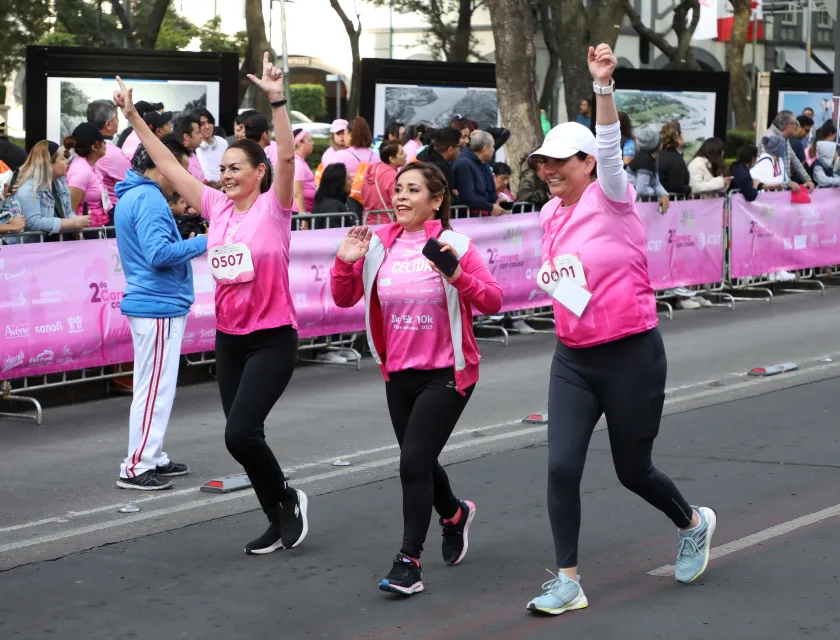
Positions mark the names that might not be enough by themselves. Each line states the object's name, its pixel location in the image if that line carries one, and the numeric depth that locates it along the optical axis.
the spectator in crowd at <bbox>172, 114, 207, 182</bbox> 11.38
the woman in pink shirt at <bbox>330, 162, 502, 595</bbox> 5.88
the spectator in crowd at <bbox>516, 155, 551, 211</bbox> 14.46
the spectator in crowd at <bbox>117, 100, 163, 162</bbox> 12.22
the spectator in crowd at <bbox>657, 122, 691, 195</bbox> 15.50
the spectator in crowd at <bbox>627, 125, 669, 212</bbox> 15.13
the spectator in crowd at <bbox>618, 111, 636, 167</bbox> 16.11
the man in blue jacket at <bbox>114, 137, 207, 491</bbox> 7.90
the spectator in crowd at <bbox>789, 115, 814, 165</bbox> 18.73
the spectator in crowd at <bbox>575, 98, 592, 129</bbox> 19.22
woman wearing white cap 5.58
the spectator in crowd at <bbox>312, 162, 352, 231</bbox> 12.46
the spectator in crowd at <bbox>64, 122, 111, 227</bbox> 11.23
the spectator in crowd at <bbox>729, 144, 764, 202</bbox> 16.33
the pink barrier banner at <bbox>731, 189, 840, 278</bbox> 16.53
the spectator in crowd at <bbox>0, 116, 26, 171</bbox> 11.61
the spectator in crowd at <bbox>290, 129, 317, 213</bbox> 13.34
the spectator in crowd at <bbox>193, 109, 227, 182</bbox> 13.41
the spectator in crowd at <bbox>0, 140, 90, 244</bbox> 10.07
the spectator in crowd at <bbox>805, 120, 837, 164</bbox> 18.98
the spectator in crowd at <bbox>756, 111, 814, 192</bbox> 17.72
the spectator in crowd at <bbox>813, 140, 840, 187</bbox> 18.41
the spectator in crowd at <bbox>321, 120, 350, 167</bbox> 15.41
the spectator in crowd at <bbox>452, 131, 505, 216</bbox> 13.30
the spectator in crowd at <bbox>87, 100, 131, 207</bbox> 12.05
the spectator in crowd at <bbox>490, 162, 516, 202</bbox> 14.62
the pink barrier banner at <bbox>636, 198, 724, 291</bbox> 15.30
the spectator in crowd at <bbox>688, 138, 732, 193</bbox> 15.95
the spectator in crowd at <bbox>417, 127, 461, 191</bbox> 13.09
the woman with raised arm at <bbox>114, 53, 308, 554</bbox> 6.43
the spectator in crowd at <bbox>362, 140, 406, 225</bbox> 13.13
